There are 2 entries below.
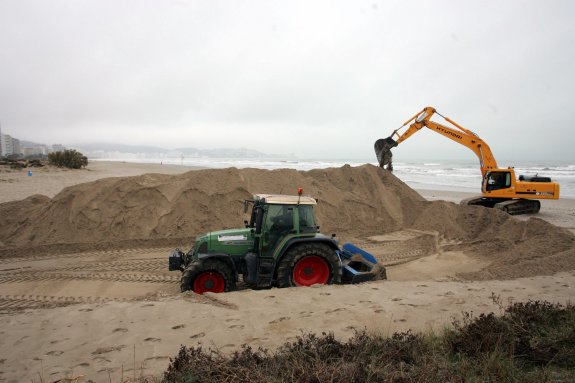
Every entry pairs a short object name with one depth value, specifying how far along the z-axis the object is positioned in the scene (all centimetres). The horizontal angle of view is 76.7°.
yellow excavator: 1522
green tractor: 618
